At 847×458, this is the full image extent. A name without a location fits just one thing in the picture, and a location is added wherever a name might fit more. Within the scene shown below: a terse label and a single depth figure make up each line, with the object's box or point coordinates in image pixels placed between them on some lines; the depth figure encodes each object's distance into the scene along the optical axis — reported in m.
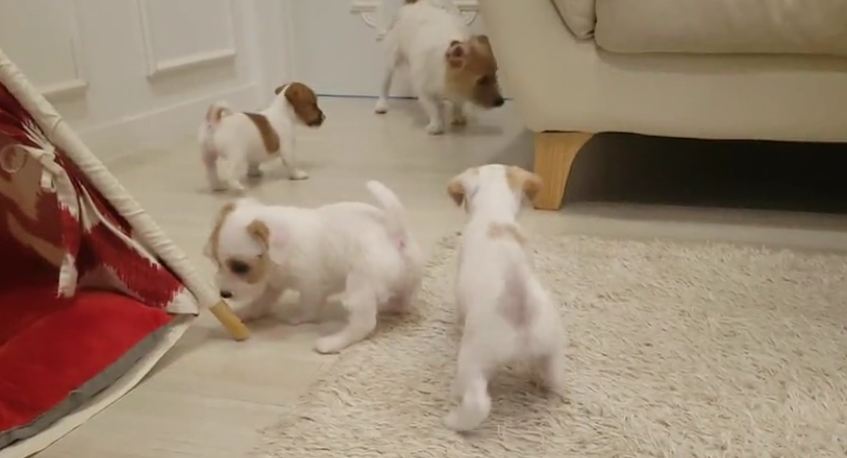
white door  3.25
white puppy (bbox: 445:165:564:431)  0.96
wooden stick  1.26
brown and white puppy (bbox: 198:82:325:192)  2.01
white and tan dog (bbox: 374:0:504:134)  2.63
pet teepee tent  1.10
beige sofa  1.58
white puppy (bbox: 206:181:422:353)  1.22
